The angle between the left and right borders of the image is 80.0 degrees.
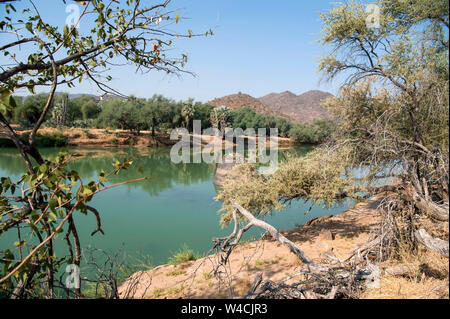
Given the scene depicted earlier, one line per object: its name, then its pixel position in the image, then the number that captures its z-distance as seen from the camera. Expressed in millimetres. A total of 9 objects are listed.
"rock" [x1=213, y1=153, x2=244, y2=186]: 17133
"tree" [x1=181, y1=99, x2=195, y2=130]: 42038
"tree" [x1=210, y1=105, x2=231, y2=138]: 43219
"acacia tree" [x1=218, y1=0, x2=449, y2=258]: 3744
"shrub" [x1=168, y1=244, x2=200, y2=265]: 7703
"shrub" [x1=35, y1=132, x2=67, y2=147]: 28172
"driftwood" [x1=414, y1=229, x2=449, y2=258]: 2950
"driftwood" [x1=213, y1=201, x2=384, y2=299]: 3076
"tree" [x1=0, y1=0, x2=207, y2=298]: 1444
